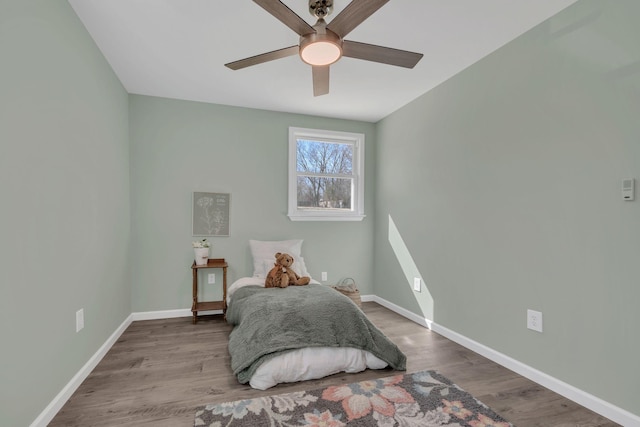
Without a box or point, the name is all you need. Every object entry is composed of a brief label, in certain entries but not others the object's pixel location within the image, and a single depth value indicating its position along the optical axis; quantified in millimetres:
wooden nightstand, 3519
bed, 2215
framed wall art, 3807
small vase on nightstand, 3576
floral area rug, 1811
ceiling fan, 1620
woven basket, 3848
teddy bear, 3223
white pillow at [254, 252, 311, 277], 3607
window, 4215
